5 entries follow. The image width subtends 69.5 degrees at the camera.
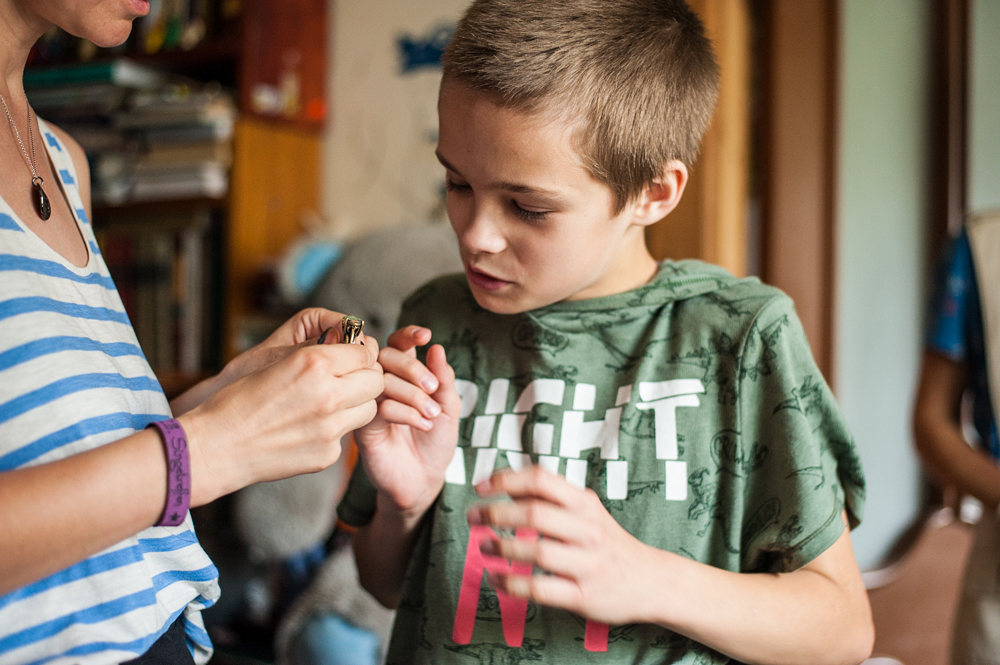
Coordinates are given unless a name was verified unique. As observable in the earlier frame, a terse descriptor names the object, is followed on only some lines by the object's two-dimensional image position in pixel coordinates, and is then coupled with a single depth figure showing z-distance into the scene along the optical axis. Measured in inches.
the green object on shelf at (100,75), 73.3
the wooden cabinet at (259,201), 74.0
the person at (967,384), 44.8
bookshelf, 74.4
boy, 26.1
